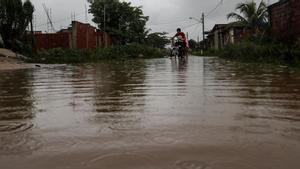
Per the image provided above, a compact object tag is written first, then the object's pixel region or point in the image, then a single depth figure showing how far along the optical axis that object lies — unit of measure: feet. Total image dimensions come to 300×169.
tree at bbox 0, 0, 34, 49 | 49.22
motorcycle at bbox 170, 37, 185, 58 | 46.25
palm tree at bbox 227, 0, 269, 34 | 65.05
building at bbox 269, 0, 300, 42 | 38.69
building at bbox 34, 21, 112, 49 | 61.85
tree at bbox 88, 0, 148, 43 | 103.04
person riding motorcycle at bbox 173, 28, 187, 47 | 45.95
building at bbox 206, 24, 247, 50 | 99.06
